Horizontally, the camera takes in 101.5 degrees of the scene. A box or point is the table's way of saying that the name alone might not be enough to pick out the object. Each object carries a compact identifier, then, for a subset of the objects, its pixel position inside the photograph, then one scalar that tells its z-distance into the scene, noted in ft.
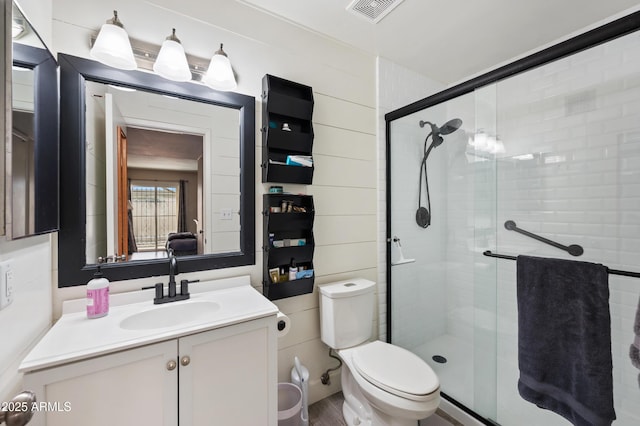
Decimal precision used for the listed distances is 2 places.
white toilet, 3.89
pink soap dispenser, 3.45
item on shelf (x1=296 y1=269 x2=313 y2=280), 5.21
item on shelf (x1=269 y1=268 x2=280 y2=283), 5.00
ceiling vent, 4.91
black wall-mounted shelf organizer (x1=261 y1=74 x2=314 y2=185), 4.95
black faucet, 3.96
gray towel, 3.37
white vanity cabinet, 2.63
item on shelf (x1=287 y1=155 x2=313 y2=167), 5.11
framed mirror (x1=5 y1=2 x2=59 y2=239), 2.43
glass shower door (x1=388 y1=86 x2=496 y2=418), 6.28
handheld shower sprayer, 6.22
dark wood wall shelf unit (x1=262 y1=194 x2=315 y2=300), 4.96
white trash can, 4.88
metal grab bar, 4.86
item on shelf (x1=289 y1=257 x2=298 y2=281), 5.14
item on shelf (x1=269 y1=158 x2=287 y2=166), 4.99
